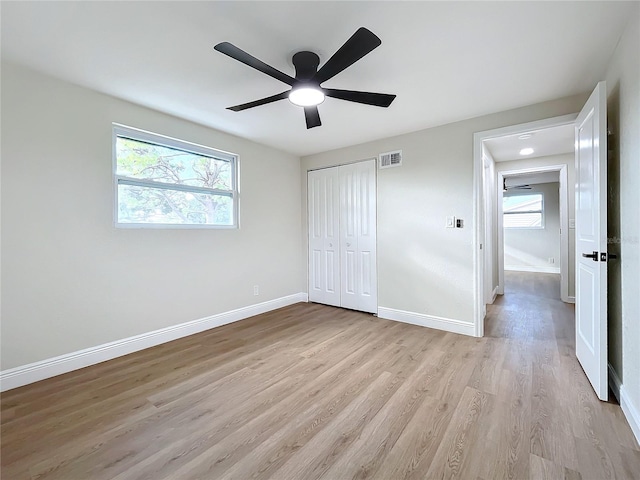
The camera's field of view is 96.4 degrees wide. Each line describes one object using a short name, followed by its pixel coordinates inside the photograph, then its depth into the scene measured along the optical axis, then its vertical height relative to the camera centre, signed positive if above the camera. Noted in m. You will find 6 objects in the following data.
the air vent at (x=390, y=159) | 3.67 +1.02
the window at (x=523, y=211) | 7.93 +0.69
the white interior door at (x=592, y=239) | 1.88 -0.03
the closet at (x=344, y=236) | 3.99 +0.02
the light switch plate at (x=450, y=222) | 3.26 +0.16
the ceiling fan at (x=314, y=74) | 1.55 +1.03
